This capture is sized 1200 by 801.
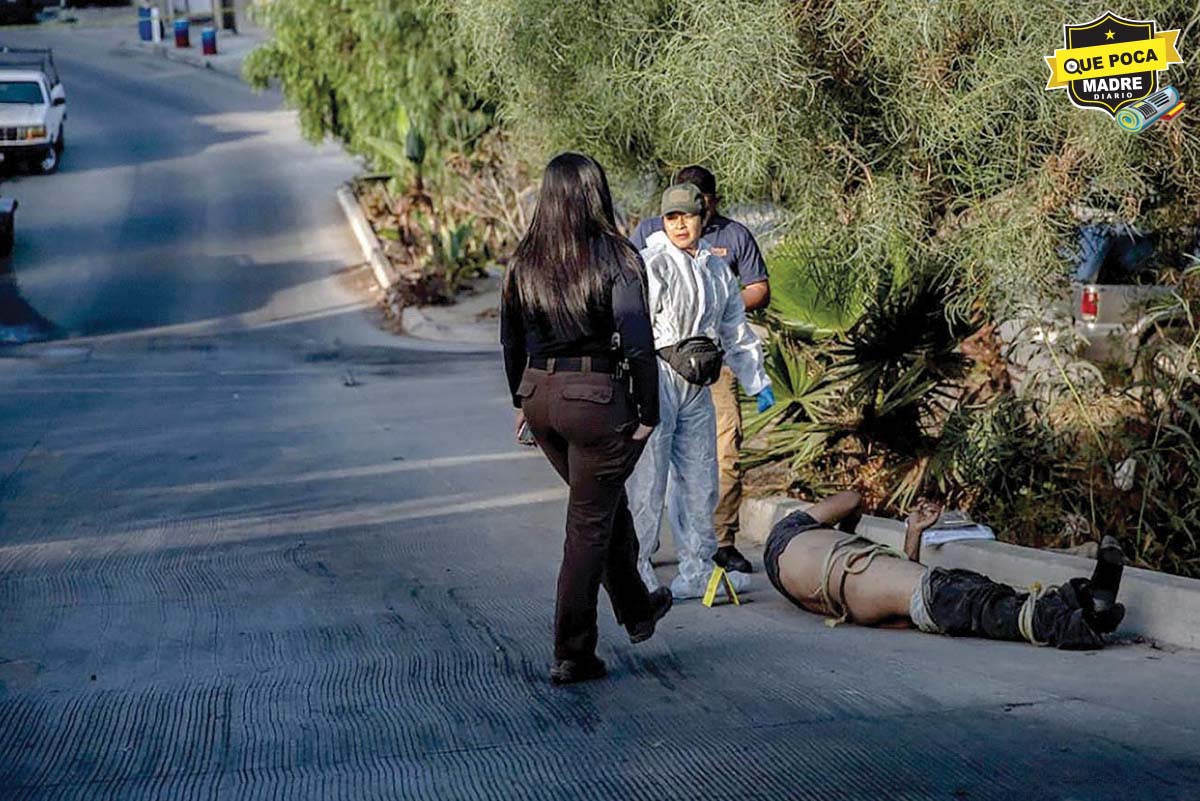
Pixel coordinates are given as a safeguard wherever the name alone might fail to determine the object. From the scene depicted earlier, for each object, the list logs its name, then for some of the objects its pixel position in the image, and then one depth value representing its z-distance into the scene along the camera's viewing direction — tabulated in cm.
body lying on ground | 638
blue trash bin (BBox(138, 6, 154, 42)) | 5872
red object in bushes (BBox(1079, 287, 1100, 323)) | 1126
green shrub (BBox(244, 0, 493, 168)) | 2175
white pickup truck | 3002
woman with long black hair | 584
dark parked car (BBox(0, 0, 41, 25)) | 6625
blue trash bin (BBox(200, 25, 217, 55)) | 5228
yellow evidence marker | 735
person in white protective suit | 704
